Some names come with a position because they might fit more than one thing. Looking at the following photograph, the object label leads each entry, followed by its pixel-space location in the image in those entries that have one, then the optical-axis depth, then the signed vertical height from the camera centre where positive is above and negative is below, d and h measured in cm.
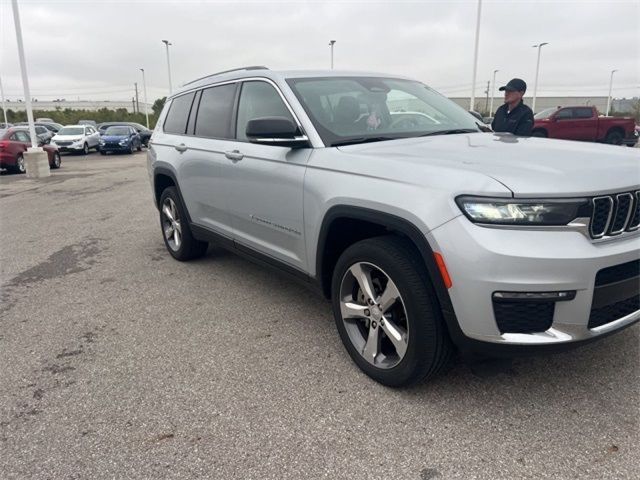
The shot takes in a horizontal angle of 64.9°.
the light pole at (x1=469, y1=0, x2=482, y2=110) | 2547 +323
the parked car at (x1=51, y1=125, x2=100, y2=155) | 2442 -109
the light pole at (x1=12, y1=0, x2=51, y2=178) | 1554 -107
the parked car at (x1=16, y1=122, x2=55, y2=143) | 2043 -72
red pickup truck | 1973 -33
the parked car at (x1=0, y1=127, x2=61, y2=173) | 1600 -105
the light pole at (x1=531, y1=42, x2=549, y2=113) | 4391 +251
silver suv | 225 -51
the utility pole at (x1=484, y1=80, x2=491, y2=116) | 6494 +182
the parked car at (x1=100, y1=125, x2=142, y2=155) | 2480 -114
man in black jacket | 566 +3
